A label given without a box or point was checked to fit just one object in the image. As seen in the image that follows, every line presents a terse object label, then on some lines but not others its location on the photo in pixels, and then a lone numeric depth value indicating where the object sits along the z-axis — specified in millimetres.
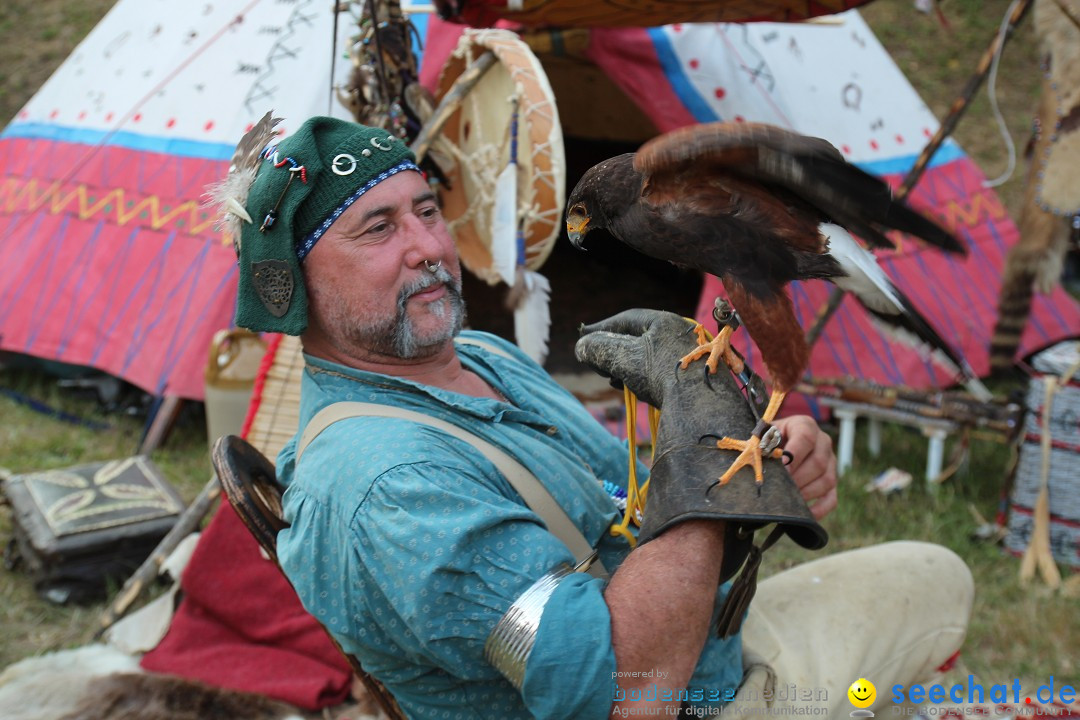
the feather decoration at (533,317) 3780
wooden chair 1790
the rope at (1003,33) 3943
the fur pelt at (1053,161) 4059
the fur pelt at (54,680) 2623
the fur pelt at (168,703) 2584
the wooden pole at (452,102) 3730
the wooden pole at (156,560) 3242
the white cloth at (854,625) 2033
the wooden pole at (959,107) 3959
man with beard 1446
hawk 1534
